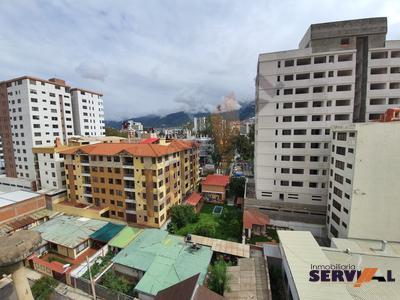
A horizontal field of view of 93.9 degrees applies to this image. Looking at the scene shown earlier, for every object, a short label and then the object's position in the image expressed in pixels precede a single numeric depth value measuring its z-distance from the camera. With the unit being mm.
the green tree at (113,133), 91125
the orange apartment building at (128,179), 31047
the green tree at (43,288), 19688
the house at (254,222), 29559
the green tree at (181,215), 32219
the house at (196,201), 38750
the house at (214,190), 44219
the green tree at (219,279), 18361
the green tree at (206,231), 27547
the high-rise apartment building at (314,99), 29984
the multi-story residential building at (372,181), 22000
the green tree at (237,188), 45469
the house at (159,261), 19078
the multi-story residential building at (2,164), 57769
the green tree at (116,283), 20047
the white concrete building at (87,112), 63344
